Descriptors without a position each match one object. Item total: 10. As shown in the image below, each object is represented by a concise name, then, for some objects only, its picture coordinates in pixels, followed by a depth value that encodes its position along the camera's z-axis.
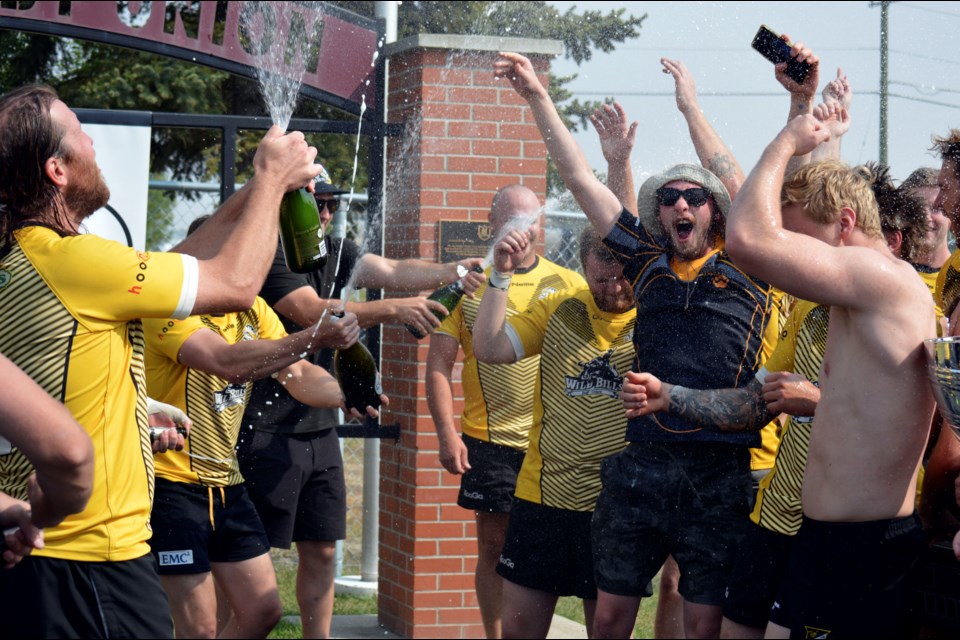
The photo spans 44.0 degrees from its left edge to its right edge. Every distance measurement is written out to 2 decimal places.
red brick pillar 6.39
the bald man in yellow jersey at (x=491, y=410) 5.84
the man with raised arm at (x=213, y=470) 4.60
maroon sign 6.68
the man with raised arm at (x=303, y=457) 5.57
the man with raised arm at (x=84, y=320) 2.86
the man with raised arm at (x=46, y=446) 2.30
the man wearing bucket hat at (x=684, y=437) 4.34
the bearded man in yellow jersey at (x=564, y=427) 4.98
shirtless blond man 3.30
